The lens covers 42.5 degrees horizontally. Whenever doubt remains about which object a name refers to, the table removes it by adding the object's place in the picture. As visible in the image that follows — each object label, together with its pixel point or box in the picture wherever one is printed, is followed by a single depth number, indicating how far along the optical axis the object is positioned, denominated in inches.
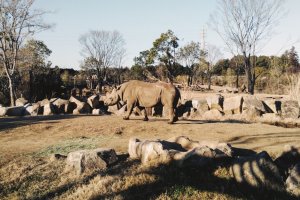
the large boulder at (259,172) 265.0
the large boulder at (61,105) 767.7
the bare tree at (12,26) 951.6
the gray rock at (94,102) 834.9
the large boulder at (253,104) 678.5
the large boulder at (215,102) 733.9
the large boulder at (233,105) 698.5
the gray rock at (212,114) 688.4
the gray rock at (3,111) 660.1
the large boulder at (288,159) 288.7
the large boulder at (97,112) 724.7
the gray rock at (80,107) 779.1
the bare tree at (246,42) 1052.5
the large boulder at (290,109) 653.3
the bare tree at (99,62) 2119.8
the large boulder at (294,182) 254.2
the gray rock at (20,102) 866.8
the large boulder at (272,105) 696.4
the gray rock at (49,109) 717.9
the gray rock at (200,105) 740.9
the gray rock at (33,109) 711.9
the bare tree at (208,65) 1948.8
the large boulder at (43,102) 755.7
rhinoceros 488.7
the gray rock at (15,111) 672.6
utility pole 1999.3
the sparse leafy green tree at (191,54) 1913.1
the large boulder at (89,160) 309.4
